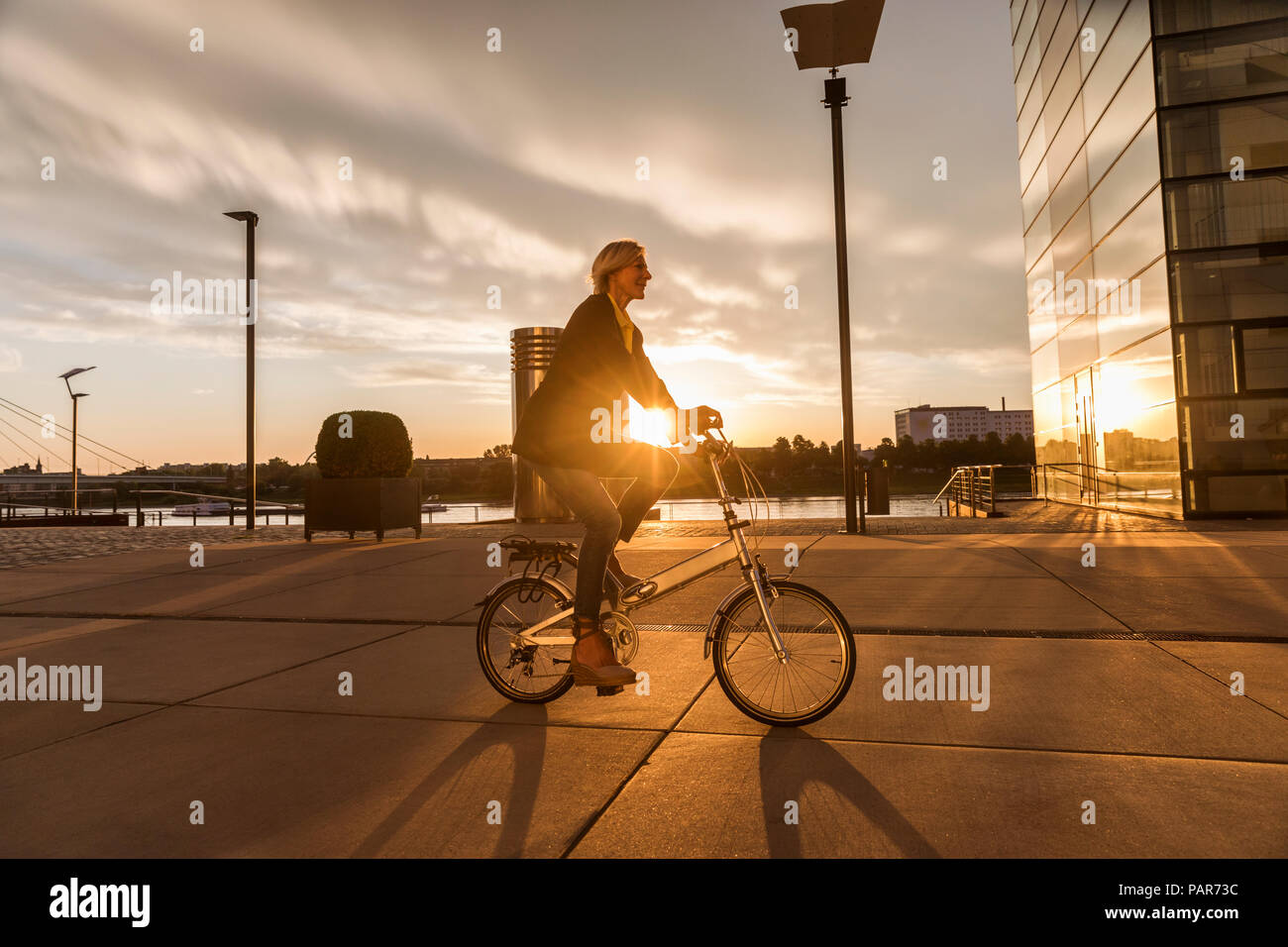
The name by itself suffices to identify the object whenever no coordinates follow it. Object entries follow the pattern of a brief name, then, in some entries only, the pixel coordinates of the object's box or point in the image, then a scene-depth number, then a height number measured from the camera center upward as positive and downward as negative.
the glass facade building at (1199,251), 14.23 +4.42
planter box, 12.31 +0.02
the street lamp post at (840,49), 11.83 +6.88
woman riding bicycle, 3.70 +0.32
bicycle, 3.53 -0.65
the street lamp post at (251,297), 15.95 +4.29
